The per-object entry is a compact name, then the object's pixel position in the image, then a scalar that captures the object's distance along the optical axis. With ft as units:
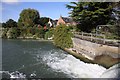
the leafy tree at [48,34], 60.04
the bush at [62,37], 34.69
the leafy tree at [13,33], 64.60
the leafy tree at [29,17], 82.25
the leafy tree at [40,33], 64.69
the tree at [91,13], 29.97
